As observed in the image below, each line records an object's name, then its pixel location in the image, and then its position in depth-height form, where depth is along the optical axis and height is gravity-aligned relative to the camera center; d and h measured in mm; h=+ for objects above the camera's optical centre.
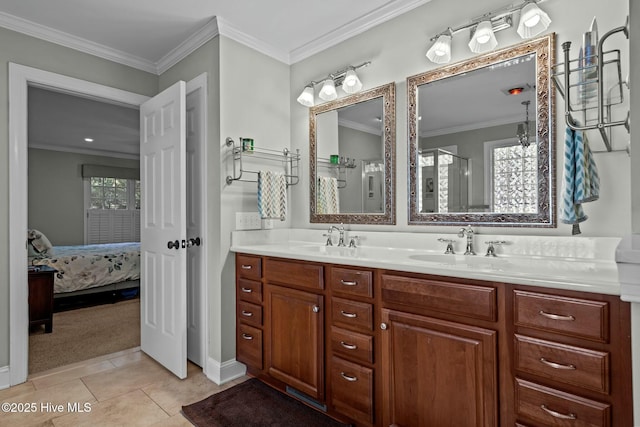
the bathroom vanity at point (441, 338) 1126 -498
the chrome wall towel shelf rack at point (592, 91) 1191 +489
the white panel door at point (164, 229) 2369 -94
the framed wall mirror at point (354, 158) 2287 +386
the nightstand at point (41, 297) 3307 -747
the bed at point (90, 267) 4293 -648
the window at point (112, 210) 6559 +119
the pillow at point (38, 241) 4492 -312
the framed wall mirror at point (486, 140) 1720 +386
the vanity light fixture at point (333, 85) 2379 +890
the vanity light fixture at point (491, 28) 1650 +908
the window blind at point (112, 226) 6555 -177
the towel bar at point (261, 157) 2451 +432
